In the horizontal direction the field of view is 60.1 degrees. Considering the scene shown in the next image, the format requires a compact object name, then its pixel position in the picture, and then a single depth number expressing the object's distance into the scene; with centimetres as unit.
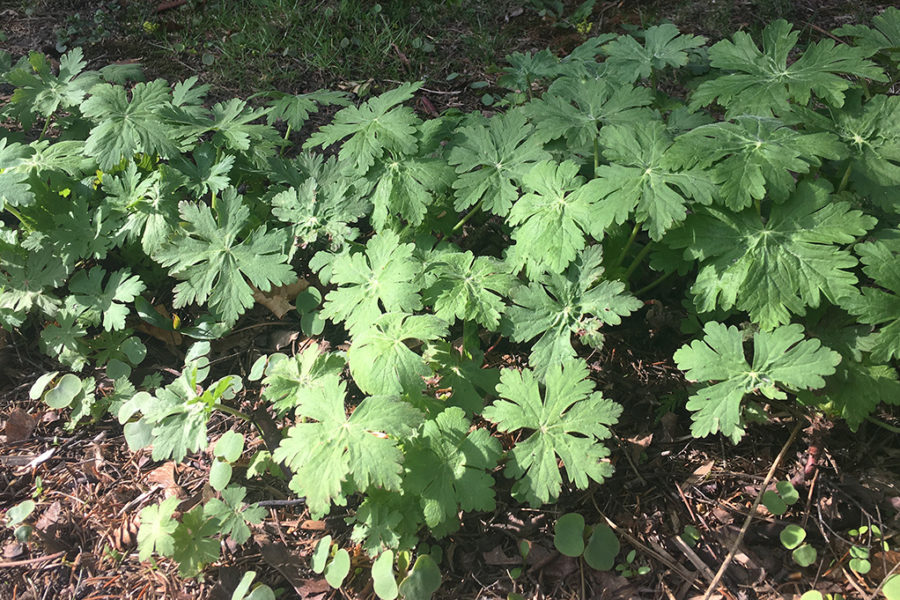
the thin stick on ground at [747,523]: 51
